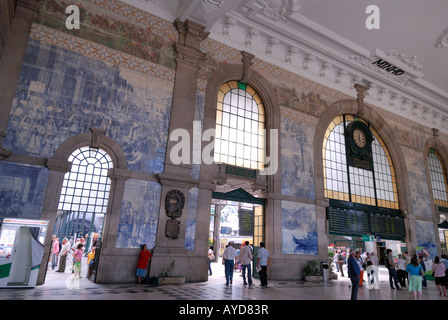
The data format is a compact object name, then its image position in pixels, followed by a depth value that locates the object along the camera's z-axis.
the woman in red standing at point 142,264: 9.10
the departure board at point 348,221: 14.17
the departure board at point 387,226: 15.62
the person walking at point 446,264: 10.95
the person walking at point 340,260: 14.79
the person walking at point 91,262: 9.70
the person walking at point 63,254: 10.93
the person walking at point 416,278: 8.46
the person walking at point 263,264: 9.97
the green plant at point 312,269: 12.38
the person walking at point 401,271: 11.62
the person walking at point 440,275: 9.84
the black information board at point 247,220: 17.37
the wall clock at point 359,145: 16.14
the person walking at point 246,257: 10.16
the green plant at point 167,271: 9.49
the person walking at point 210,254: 13.12
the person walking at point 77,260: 9.88
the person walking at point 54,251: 11.89
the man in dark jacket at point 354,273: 7.21
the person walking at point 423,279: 12.85
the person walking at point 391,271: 11.24
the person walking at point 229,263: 9.76
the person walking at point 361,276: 11.63
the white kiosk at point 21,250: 7.25
